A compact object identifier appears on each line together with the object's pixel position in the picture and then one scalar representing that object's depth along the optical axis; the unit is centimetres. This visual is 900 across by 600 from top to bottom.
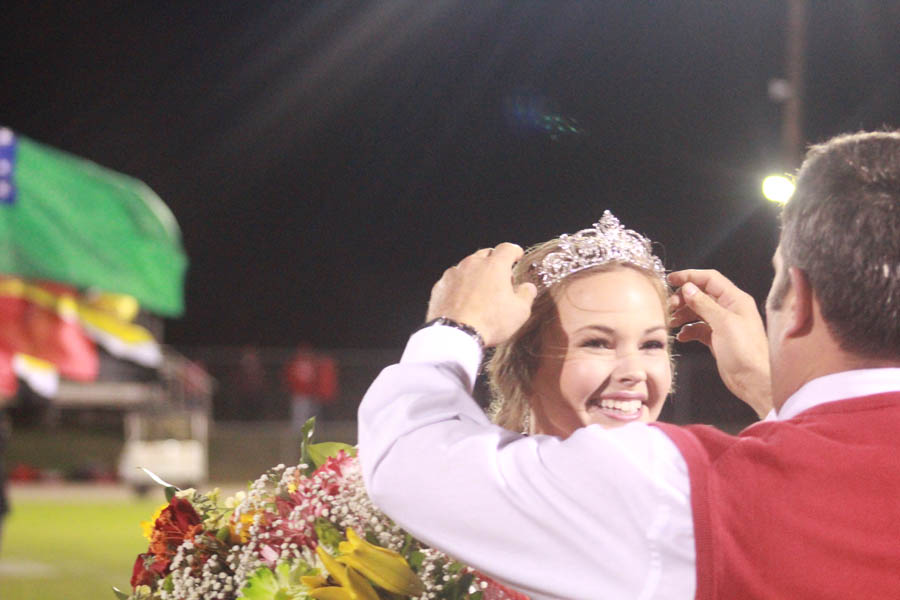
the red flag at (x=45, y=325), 1780
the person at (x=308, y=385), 2188
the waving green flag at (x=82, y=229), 1866
